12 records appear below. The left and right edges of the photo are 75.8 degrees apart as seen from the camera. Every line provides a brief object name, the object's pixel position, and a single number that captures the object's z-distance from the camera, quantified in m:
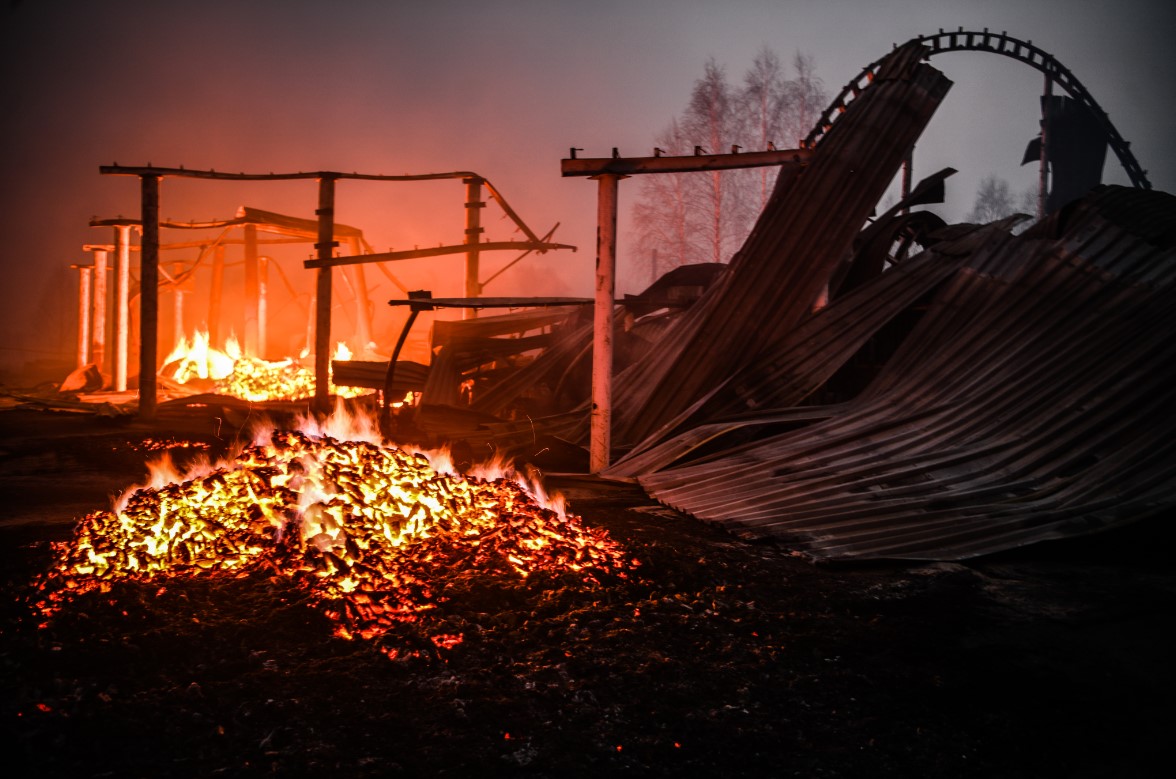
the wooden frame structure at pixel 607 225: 6.93
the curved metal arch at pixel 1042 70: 13.00
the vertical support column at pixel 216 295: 20.58
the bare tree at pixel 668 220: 30.75
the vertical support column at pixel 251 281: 18.52
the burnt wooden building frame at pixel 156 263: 12.28
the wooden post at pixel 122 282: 17.32
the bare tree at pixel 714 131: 29.83
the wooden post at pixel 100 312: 19.69
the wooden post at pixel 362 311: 20.48
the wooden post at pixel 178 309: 22.64
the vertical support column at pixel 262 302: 21.22
